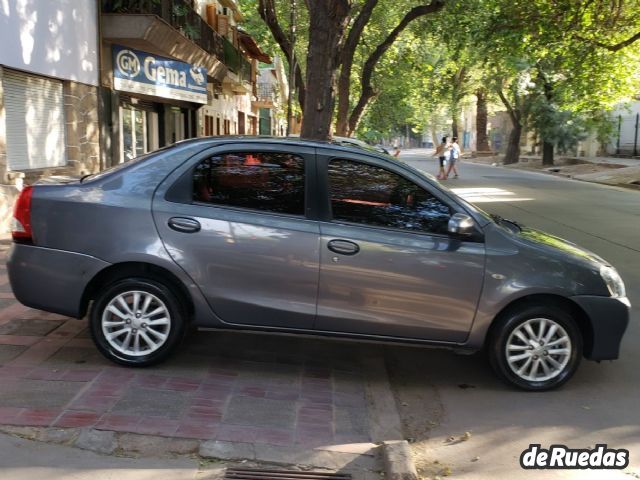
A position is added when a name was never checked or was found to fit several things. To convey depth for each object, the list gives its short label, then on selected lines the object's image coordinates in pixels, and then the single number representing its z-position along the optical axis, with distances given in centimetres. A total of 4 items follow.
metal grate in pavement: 327
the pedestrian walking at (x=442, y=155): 2495
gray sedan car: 433
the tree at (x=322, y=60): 955
